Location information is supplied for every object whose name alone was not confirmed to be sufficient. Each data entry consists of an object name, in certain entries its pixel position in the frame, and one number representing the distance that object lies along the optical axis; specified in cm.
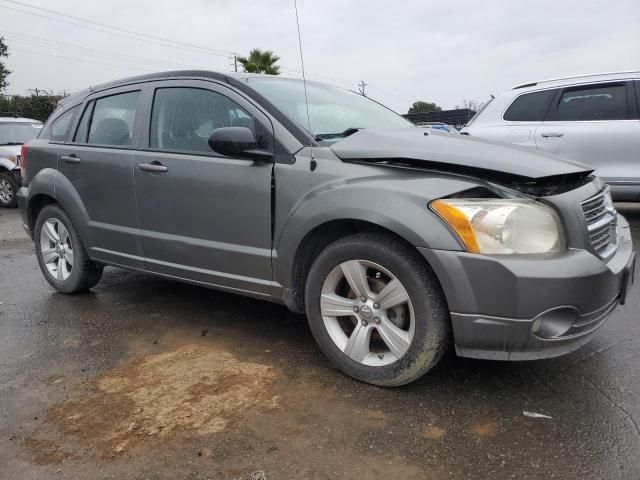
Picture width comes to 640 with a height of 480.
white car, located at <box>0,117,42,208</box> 1060
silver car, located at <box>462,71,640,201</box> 627
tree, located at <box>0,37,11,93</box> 4169
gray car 245
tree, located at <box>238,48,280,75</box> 3170
